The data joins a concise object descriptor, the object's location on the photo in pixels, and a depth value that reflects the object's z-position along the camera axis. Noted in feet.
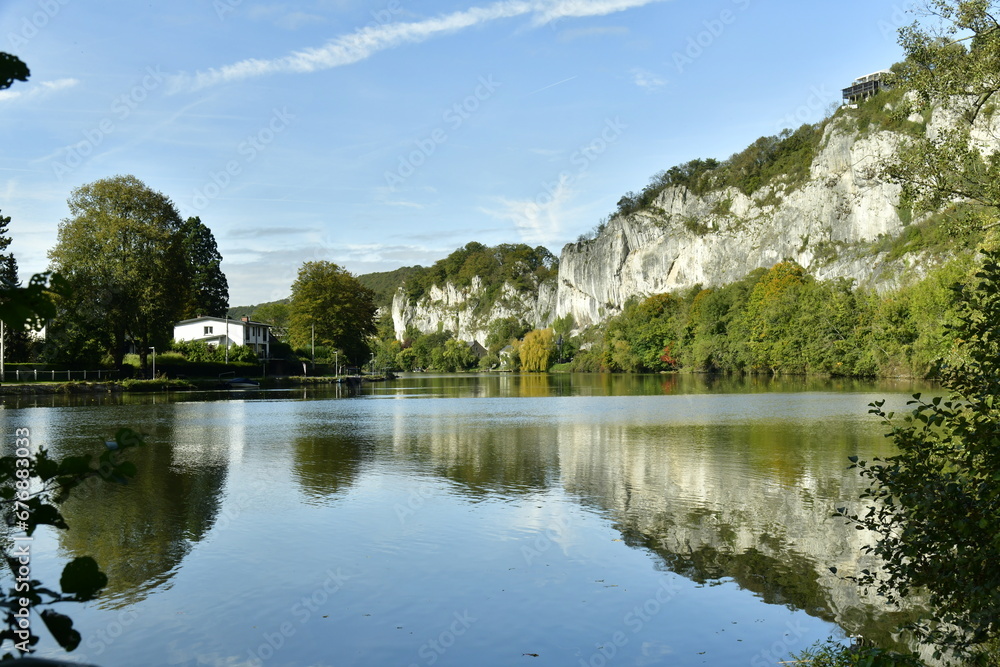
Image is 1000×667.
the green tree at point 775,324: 254.47
